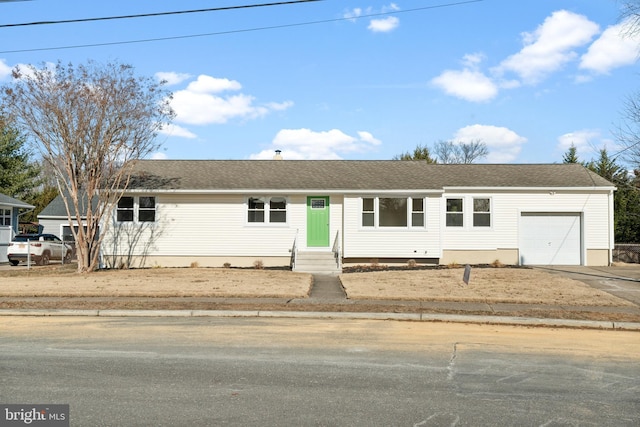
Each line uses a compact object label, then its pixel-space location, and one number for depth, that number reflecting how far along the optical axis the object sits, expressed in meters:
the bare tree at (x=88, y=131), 19.28
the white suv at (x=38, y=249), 26.89
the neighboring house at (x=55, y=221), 39.47
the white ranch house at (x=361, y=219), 22.55
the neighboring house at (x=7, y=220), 30.36
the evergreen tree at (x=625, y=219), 37.47
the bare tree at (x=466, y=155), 70.44
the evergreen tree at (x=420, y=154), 53.19
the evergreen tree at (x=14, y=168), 44.94
